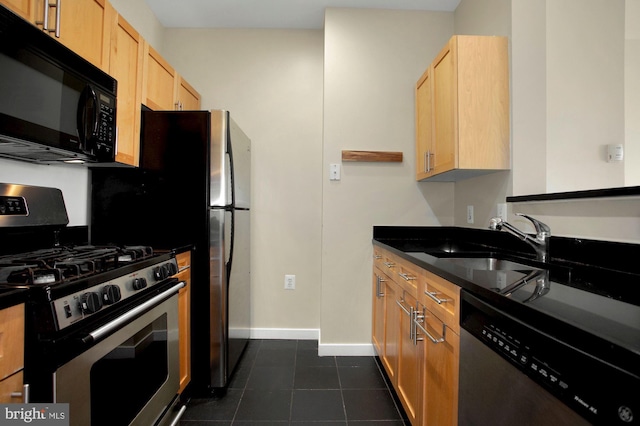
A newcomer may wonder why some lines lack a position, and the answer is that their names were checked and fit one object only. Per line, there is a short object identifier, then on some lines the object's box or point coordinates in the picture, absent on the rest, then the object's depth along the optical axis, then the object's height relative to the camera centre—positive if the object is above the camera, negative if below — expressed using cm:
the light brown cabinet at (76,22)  116 +81
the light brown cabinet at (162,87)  190 +90
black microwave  99 +43
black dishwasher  49 -32
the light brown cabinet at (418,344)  108 -57
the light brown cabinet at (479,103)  169 +64
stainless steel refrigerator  181 +5
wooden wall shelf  236 +48
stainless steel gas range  83 -35
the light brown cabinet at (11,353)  74 -36
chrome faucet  136 -8
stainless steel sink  135 -22
